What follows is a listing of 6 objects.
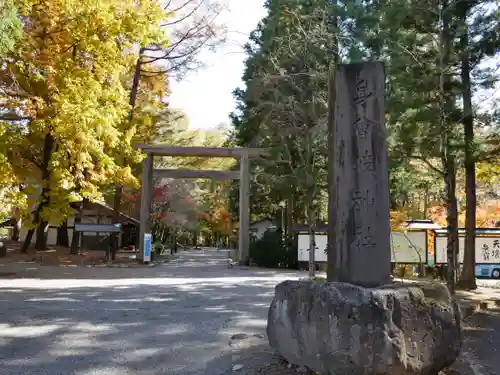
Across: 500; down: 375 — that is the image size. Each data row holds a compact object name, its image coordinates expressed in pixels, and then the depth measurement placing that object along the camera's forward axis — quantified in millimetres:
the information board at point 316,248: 18000
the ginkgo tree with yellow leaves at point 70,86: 12945
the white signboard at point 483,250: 16797
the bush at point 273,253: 19984
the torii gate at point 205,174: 19625
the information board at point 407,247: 16531
